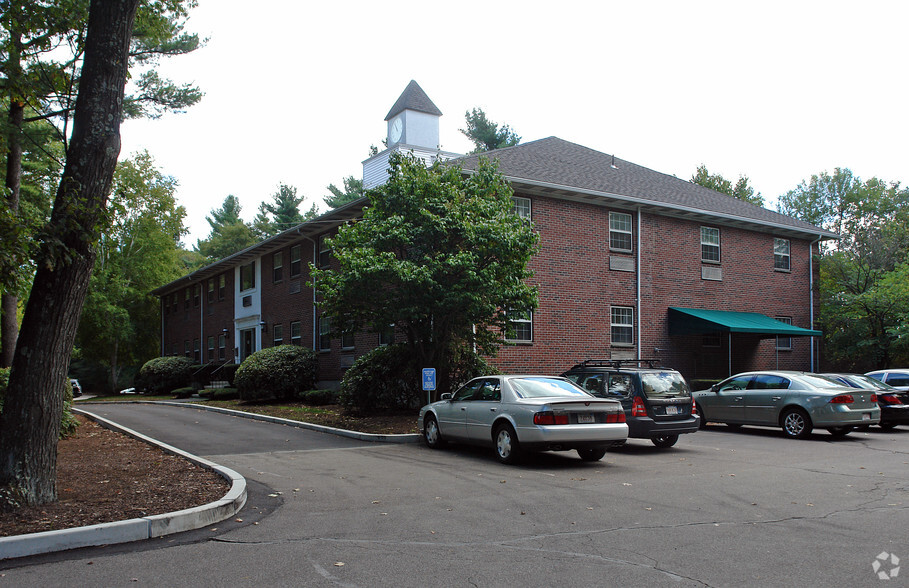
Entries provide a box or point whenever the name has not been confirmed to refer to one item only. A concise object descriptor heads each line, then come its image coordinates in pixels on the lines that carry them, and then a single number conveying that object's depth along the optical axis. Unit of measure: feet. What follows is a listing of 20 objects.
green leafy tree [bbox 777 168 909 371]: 87.10
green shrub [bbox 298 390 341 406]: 73.97
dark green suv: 43.11
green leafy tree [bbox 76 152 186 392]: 145.18
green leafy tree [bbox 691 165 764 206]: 168.04
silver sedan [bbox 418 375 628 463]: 35.81
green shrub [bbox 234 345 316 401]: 77.41
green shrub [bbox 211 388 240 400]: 89.35
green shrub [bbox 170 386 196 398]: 103.45
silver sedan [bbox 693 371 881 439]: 48.39
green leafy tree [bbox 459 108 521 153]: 171.51
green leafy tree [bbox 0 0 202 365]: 24.00
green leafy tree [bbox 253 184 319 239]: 215.92
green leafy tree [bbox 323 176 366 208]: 192.94
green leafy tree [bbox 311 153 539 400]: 51.98
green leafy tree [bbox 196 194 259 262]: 220.43
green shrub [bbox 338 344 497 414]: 58.59
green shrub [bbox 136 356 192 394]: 115.55
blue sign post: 50.70
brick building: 73.56
